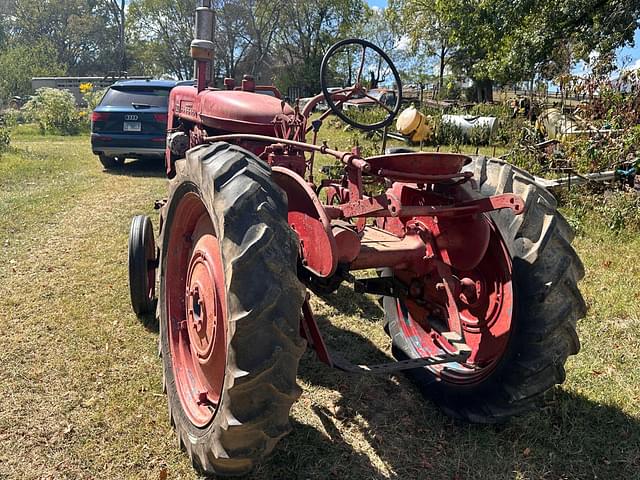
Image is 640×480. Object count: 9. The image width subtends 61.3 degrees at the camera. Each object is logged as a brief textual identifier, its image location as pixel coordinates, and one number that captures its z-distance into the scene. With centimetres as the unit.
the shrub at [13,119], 1727
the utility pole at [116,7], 5467
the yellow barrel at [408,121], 619
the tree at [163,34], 4691
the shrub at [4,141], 1135
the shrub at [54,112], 1767
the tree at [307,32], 4238
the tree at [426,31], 3527
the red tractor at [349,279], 190
